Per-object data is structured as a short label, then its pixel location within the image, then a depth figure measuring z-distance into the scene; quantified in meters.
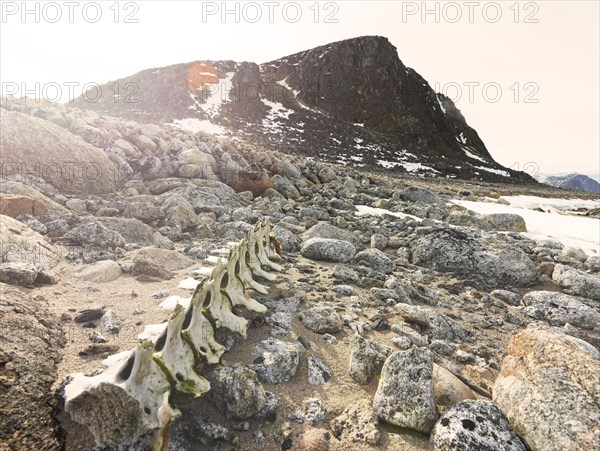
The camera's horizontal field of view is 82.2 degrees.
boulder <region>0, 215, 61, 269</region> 3.49
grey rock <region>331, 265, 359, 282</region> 4.38
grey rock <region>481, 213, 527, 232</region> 8.41
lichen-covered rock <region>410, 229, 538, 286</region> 4.93
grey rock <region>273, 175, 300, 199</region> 10.22
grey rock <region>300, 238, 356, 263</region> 5.16
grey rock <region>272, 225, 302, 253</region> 5.57
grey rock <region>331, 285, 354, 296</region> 3.97
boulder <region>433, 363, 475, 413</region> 2.15
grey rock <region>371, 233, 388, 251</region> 6.19
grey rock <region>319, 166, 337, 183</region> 14.09
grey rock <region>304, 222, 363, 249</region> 5.95
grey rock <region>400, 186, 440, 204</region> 12.16
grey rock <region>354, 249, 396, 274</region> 5.01
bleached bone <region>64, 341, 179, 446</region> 1.70
